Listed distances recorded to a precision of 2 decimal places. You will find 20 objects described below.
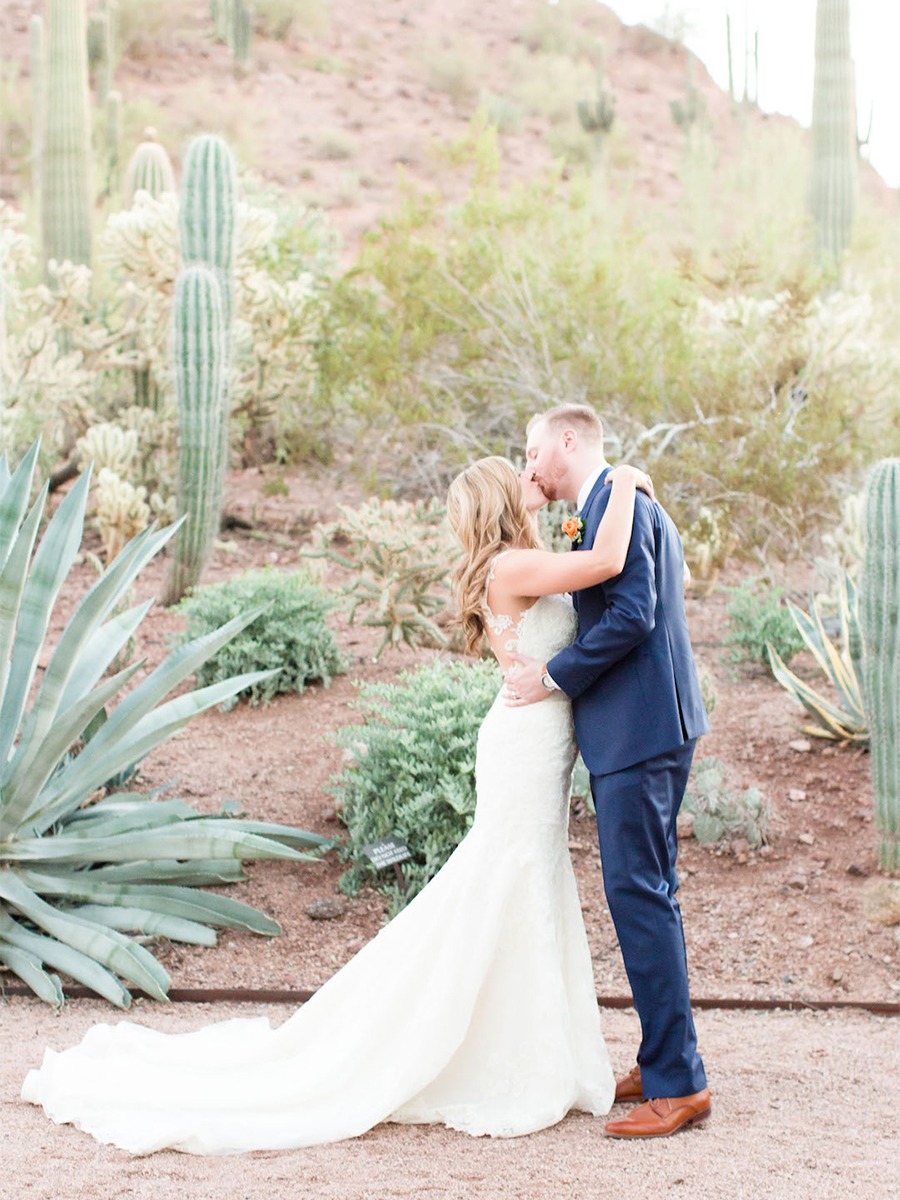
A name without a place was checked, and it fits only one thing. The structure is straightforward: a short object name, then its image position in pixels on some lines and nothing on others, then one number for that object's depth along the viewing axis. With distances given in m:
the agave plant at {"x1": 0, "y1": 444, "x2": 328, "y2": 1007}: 4.59
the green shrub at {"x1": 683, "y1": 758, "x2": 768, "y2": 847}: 5.86
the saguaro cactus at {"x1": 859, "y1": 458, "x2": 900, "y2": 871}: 5.34
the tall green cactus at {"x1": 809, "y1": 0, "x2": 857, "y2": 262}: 13.98
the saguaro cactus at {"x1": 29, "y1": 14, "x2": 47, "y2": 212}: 19.59
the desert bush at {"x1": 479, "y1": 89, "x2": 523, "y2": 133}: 28.62
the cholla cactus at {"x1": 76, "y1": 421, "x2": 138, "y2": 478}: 9.47
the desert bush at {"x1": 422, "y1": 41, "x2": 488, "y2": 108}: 30.39
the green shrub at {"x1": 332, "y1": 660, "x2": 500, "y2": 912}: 5.41
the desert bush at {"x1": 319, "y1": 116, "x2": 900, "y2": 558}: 8.87
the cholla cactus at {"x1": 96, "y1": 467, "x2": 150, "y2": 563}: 8.95
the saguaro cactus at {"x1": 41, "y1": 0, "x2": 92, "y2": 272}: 12.98
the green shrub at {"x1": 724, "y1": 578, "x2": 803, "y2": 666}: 7.65
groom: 3.30
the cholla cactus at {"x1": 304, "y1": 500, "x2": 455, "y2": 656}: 7.01
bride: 3.36
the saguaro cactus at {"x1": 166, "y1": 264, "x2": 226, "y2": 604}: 8.29
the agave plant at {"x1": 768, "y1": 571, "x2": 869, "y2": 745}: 6.53
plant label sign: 5.23
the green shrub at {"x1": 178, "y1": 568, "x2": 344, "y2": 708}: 6.91
